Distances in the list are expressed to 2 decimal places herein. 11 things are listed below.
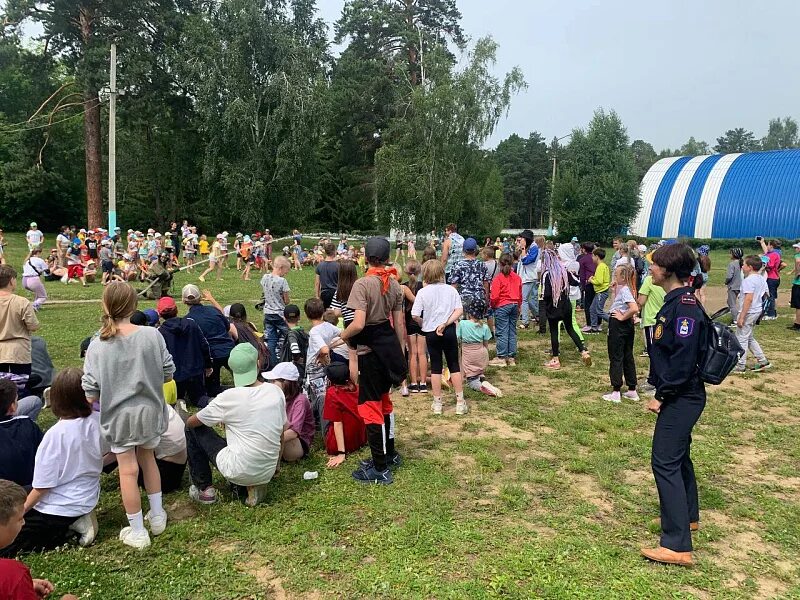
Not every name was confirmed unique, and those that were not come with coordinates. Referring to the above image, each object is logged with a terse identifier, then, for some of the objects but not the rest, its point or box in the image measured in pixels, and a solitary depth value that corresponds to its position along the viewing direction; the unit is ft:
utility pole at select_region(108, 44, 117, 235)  75.37
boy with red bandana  15.33
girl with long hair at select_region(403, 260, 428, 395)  24.04
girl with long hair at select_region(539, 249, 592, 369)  27.43
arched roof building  127.85
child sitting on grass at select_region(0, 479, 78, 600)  7.24
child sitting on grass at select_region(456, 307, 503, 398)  23.88
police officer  11.44
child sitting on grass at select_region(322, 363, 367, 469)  17.01
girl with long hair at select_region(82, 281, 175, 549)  11.98
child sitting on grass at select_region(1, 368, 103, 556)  11.86
